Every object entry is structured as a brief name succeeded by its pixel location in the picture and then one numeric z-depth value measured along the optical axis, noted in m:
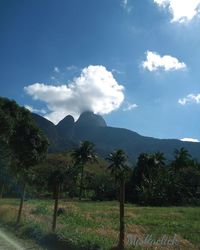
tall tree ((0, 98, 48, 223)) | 16.75
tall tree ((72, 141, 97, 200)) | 42.23
